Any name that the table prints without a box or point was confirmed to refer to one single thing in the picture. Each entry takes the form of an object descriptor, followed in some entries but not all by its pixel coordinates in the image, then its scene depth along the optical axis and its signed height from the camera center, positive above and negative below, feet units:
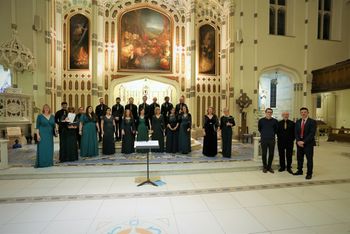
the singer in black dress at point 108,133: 21.48 -2.14
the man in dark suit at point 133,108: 24.46 +0.51
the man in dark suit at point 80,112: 21.11 +0.01
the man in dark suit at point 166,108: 24.76 +0.53
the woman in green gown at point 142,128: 22.40 -1.66
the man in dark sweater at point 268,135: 17.99 -1.88
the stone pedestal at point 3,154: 17.30 -3.51
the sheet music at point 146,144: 13.86 -2.13
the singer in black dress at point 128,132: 22.03 -2.07
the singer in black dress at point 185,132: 22.31 -2.08
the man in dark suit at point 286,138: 17.95 -2.13
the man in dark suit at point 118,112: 25.20 +0.03
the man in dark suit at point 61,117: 19.58 -0.49
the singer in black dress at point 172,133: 22.72 -2.24
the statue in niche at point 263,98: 49.83 +3.55
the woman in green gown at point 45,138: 17.79 -2.20
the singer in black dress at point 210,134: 21.52 -2.18
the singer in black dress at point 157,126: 22.56 -1.45
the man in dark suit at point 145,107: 24.71 +0.64
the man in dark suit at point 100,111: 24.53 +0.14
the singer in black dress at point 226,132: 21.17 -1.97
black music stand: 13.87 -2.14
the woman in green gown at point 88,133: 21.18 -2.12
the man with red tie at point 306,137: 16.39 -1.84
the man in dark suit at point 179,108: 22.77 +0.50
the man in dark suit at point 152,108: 24.78 +0.53
